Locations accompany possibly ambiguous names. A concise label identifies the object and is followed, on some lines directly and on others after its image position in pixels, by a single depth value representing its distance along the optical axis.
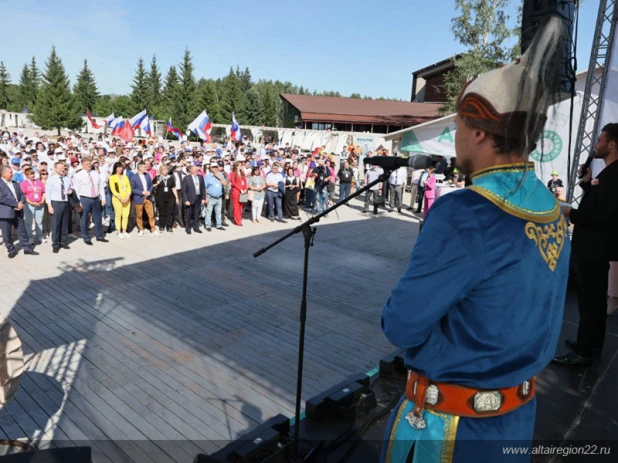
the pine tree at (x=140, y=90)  53.88
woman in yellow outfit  9.84
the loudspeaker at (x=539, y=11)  4.41
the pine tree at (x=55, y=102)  45.16
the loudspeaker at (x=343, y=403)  3.30
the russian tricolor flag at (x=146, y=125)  23.28
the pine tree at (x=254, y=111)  57.81
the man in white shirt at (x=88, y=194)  9.34
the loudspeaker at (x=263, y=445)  2.76
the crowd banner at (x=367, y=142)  26.19
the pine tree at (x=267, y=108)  58.28
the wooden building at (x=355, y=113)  36.69
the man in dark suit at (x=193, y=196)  10.85
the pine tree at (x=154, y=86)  54.91
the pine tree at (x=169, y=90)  51.88
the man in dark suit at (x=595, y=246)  3.46
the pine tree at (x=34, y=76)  63.08
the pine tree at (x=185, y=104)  49.22
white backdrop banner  10.24
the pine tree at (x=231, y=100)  52.00
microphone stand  2.70
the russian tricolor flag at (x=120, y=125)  22.50
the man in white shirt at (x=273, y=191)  12.71
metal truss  6.34
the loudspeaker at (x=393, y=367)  4.00
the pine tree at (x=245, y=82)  65.38
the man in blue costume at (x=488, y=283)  1.25
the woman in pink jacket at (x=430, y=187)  12.31
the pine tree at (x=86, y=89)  55.12
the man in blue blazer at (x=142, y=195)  10.33
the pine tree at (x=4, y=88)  62.72
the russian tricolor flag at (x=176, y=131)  26.13
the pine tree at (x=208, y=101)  49.81
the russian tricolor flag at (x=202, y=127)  20.63
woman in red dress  12.06
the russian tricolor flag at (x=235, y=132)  23.05
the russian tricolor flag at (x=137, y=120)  22.33
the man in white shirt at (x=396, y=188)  14.66
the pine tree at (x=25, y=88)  61.78
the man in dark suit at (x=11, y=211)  8.12
